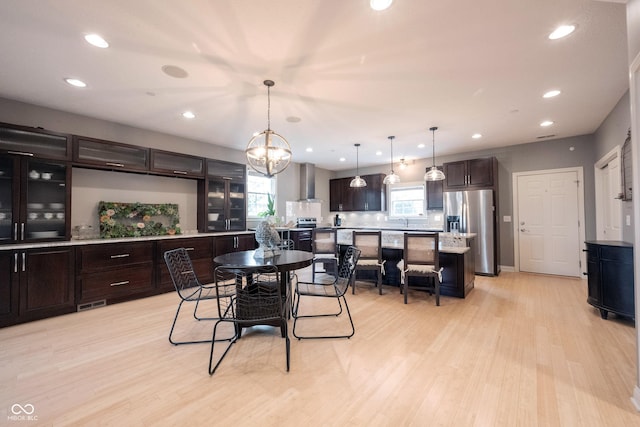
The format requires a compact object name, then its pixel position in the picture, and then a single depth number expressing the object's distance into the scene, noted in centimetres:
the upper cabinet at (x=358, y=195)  744
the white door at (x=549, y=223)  509
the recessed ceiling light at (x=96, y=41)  219
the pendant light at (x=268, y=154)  295
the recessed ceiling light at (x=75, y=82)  287
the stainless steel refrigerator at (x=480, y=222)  532
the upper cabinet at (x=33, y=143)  317
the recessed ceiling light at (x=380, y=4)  180
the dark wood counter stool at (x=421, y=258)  360
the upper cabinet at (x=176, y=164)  446
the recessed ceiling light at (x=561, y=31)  212
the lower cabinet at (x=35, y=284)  300
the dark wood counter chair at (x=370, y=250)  410
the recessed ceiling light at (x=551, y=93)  321
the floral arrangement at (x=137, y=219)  406
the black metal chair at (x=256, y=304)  215
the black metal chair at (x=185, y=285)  260
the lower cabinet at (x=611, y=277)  289
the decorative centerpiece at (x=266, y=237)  291
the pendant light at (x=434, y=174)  439
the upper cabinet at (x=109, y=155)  370
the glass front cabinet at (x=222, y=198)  511
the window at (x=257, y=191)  616
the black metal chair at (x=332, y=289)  271
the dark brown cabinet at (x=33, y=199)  318
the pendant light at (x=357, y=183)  530
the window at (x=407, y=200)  698
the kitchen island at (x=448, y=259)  391
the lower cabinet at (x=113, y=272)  349
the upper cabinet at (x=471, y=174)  551
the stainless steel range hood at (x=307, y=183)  718
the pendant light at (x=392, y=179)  479
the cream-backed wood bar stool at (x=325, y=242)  439
